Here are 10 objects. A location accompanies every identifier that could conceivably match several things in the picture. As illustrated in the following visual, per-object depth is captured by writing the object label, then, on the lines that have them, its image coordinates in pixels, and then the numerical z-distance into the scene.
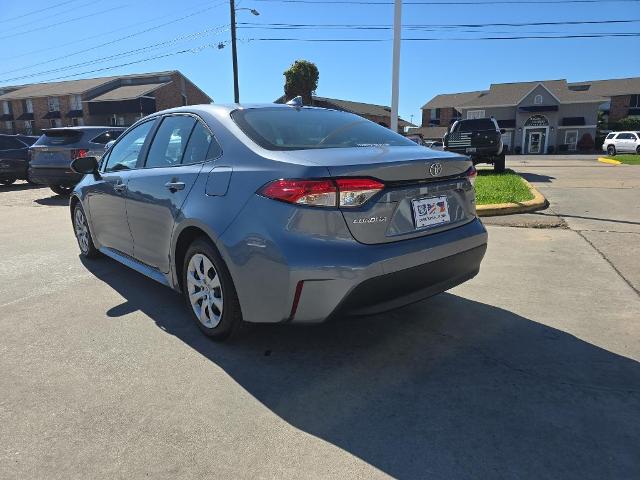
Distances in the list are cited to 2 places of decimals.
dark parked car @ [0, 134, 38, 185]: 14.25
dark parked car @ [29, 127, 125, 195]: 10.67
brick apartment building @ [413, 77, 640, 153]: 49.75
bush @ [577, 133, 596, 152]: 49.16
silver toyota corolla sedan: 2.62
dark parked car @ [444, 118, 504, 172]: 13.73
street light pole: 22.95
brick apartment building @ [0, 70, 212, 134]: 49.56
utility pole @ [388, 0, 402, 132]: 9.23
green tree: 35.91
